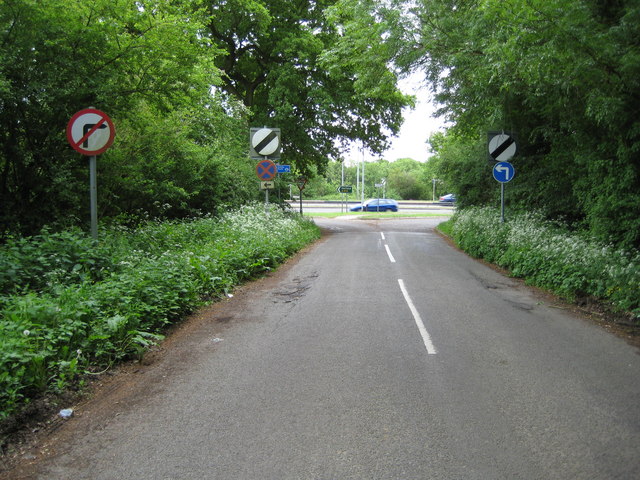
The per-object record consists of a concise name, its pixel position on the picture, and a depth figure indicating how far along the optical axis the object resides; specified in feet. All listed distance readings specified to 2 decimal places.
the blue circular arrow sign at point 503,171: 42.19
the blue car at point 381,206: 172.55
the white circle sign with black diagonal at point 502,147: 41.96
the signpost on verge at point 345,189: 129.49
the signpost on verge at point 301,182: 87.16
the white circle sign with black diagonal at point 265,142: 42.93
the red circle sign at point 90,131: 22.36
